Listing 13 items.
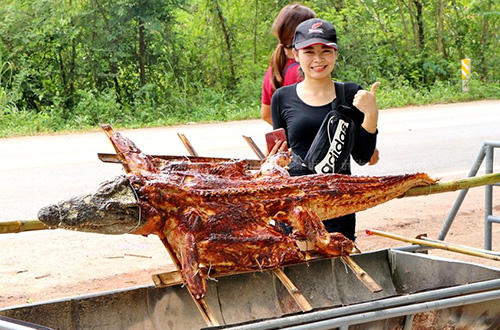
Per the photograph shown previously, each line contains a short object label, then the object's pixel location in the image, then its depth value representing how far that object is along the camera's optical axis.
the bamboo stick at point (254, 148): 4.41
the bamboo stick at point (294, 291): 3.52
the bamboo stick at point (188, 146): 4.38
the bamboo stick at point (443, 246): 4.39
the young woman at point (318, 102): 4.29
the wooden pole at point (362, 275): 3.76
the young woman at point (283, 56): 5.04
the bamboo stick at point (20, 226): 3.18
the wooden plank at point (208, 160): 4.11
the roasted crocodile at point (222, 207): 3.38
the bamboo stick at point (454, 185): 4.19
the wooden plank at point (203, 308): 3.32
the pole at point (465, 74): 22.00
